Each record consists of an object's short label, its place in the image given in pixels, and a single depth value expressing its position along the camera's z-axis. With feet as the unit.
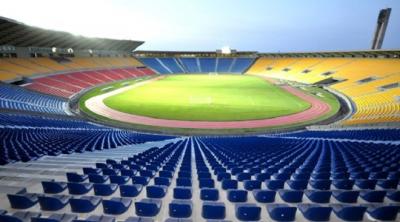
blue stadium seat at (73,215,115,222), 16.63
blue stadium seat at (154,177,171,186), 25.89
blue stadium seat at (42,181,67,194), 21.84
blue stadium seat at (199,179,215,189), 25.93
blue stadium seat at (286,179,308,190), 25.45
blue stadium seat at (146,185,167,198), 22.43
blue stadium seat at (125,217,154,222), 17.31
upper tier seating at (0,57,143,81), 134.41
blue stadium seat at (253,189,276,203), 22.11
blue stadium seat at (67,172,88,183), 25.34
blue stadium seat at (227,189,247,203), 22.22
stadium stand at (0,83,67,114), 91.76
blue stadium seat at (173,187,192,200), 22.43
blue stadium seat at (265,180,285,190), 25.72
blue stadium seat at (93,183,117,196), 22.00
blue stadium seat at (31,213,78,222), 15.00
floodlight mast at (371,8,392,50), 214.69
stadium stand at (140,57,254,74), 301.69
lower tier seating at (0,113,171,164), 41.06
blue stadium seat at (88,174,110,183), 25.52
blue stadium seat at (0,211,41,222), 17.17
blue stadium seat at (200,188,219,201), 22.53
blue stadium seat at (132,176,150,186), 25.94
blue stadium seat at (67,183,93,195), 21.75
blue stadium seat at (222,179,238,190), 25.66
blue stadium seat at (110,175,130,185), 25.79
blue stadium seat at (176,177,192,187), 26.01
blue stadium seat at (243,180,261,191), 25.72
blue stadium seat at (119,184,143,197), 22.53
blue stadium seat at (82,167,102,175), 28.60
